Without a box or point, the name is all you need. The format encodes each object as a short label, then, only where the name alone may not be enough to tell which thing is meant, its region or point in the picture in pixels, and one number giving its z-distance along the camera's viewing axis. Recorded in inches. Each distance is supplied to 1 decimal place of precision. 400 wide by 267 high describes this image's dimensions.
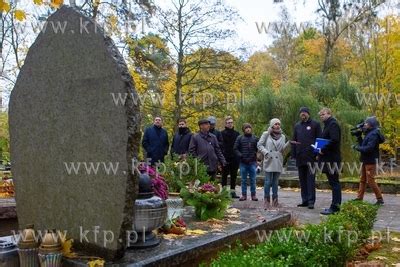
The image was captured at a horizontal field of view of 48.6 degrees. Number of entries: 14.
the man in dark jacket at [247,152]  369.7
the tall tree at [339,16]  847.1
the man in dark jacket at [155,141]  382.6
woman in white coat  328.5
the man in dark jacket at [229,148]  393.7
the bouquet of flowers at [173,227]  178.1
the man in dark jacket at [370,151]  337.7
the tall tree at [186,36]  756.0
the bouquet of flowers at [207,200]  215.5
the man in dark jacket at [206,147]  340.8
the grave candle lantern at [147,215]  149.3
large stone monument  134.4
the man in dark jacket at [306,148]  337.4
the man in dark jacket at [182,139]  383.6
